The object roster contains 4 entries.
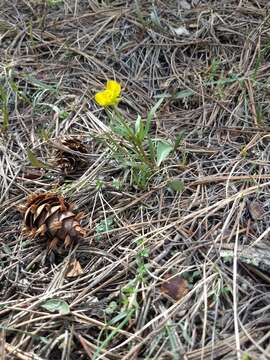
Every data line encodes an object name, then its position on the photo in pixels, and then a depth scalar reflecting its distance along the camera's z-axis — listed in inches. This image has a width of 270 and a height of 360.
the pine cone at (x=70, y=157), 13.5
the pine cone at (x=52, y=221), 11.7
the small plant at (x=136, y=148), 12.5
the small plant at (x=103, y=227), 11.9
